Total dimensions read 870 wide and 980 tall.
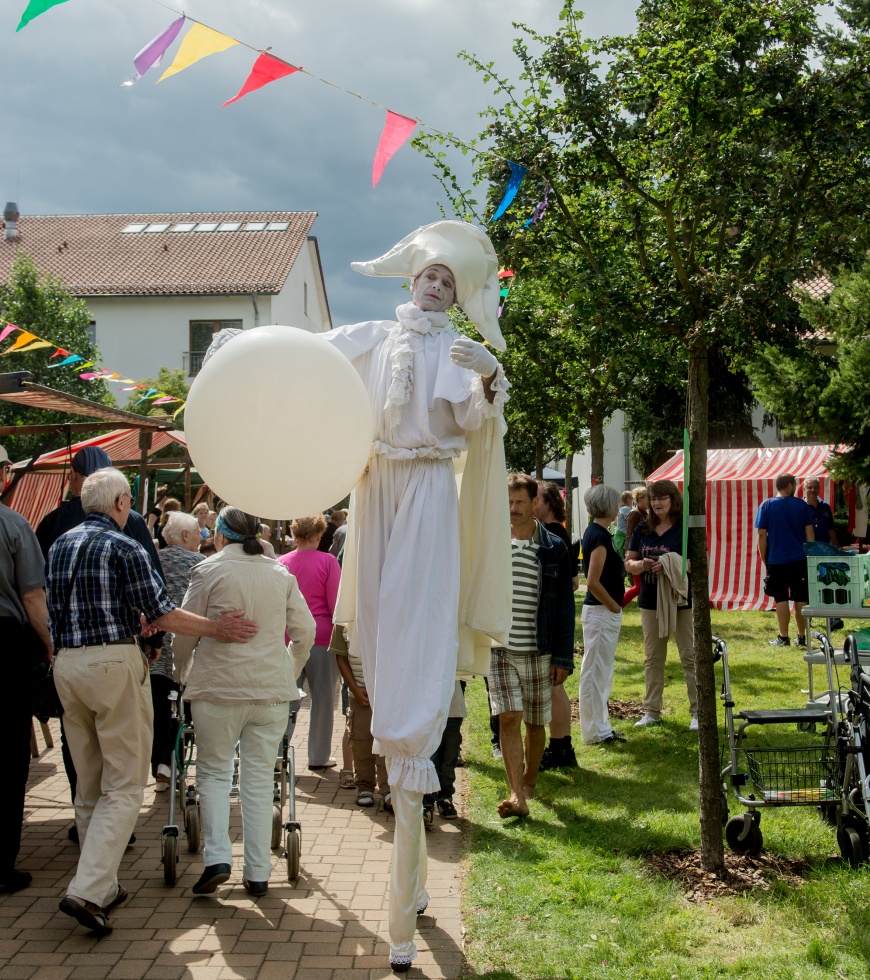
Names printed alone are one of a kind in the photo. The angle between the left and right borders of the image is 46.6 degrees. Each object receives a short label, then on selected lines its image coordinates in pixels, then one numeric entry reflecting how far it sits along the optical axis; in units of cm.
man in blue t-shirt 1198
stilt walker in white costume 378
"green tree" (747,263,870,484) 1559
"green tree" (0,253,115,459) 2294
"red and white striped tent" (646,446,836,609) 1694
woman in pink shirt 720
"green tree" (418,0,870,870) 479
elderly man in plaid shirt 434
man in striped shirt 612
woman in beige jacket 482
